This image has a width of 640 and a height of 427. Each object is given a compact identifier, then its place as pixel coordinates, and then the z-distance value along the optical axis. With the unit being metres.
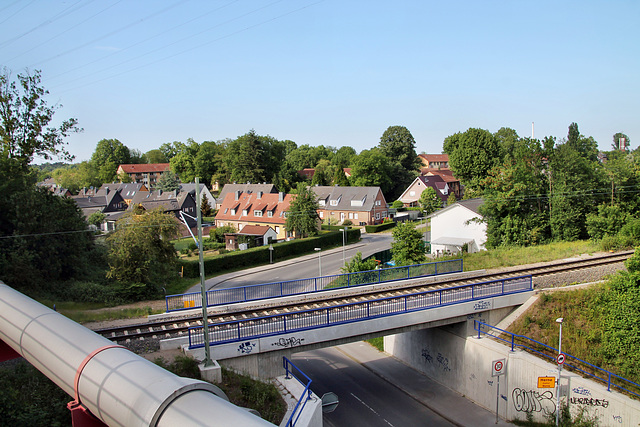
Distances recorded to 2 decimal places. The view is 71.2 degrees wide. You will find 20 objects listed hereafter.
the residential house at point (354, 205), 60.53
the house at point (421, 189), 75.38
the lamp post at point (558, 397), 15.26
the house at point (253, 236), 45.50
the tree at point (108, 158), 116.25
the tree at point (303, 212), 45.03
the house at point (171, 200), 61.97
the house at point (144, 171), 120.44
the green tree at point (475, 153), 61.06
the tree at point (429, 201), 66.81
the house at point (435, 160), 135.38
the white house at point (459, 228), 37.34
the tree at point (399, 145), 86.75
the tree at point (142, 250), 24.52
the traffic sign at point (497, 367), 17.00
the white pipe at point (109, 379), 4.98
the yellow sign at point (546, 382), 15.92
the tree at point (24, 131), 26.86
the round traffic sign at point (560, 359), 15.20
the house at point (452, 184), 86.16
